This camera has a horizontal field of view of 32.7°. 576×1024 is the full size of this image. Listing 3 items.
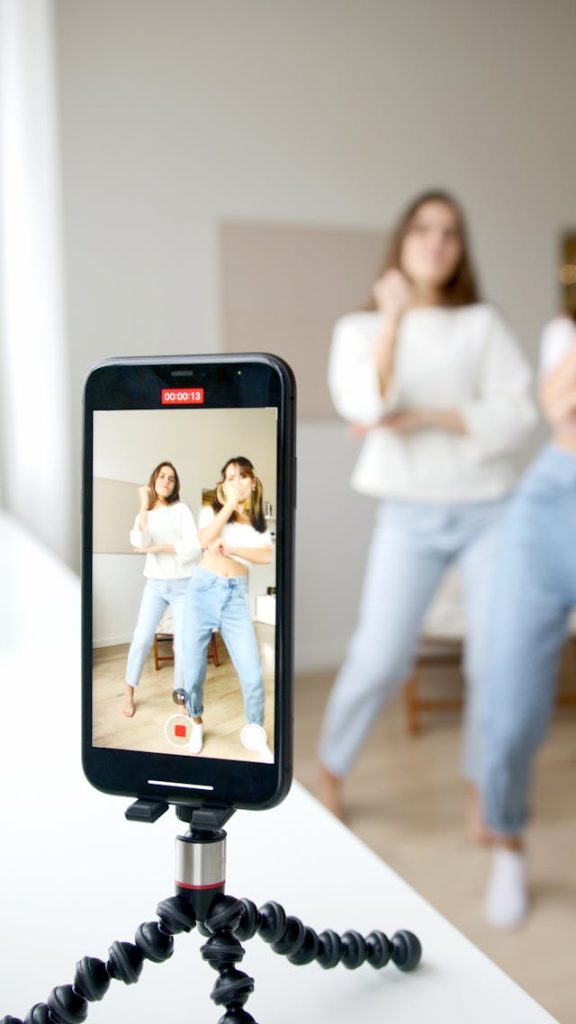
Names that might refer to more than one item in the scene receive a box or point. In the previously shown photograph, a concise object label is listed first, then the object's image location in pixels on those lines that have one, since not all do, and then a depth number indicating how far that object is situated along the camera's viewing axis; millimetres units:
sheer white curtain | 1930
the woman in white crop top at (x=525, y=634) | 1391
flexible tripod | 294
